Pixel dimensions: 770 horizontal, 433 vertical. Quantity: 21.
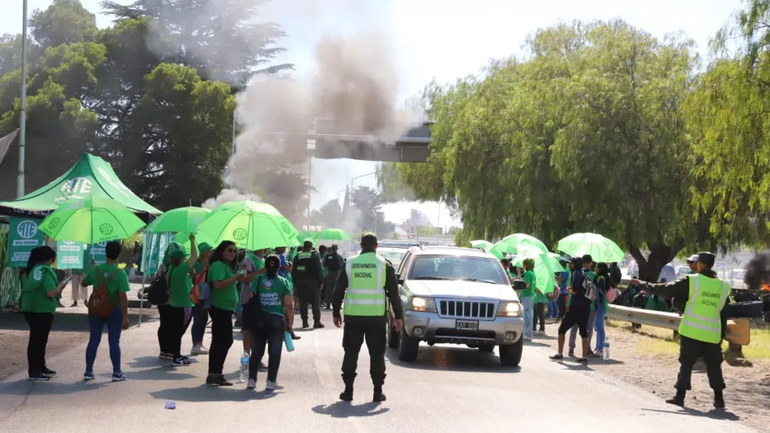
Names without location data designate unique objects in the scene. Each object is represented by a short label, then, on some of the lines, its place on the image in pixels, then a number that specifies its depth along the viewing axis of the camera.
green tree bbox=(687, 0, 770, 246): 15.31
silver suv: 13.80
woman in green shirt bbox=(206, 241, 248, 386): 10.91
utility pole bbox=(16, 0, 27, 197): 27.12
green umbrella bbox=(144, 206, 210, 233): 18.20
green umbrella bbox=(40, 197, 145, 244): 15.16
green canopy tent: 20.03
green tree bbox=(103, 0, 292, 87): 48.88
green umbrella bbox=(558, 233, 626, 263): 19.36
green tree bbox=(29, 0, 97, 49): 59.97
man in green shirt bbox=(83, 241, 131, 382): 10.91
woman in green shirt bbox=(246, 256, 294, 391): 10.58
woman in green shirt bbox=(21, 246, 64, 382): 10.99
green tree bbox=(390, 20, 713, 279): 30.94
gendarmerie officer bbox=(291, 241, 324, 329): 20.17
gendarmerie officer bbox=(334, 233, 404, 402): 9.96
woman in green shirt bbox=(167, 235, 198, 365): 12.91
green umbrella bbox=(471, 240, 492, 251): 24.86
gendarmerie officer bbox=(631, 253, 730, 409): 10.78
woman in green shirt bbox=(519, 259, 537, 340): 18.83
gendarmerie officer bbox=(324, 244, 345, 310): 24.75
